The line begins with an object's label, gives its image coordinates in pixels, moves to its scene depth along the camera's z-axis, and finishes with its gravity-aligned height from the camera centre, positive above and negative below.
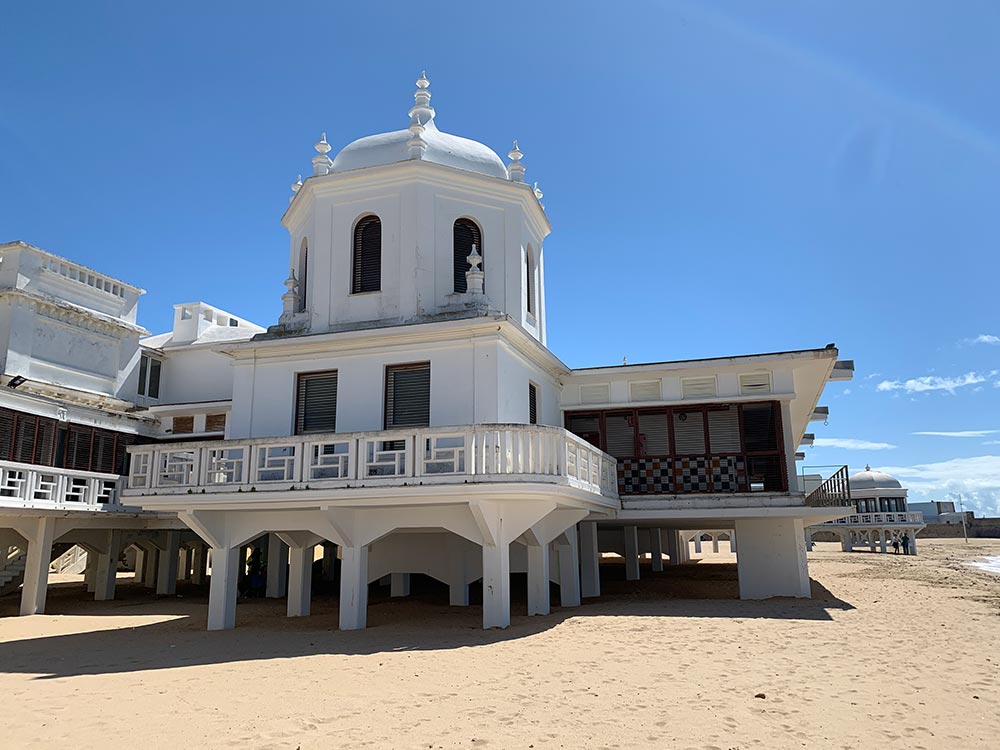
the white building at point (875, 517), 48.90 +1.00
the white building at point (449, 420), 13.69 +2.66
